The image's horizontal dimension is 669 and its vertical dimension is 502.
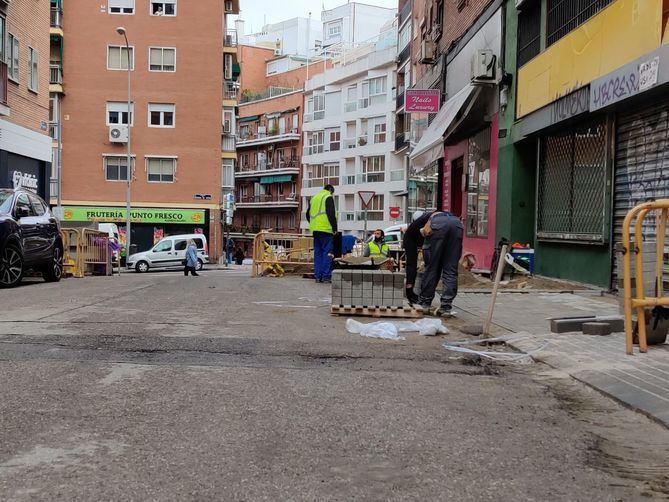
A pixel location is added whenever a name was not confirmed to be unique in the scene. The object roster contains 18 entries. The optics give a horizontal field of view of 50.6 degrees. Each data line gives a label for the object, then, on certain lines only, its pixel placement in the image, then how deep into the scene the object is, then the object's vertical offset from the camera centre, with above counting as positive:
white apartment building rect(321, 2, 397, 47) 77.12 +22.29
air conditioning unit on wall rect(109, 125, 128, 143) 43.71 +5.27
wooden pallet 9.25 -1.16
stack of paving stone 9.20 -0.87
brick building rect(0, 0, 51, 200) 20.42 +3.75
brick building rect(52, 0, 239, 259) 43.97 +6.57
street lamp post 39.34 +1.55
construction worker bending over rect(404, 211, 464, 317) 9.32 -0.44
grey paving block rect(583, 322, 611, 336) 7.38 -1.06
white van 35.53 -1.88
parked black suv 12.88 -0.42
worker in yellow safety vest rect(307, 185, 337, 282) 14.69 -0.11
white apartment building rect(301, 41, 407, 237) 57.12 +7.28
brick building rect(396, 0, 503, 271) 17.00 +2.81
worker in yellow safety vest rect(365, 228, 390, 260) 16.85 -0.58
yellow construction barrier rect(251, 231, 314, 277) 19.08 -0.90
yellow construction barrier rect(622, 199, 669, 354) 5.78 -0.28
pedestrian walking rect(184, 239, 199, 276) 24.88 -1.46
